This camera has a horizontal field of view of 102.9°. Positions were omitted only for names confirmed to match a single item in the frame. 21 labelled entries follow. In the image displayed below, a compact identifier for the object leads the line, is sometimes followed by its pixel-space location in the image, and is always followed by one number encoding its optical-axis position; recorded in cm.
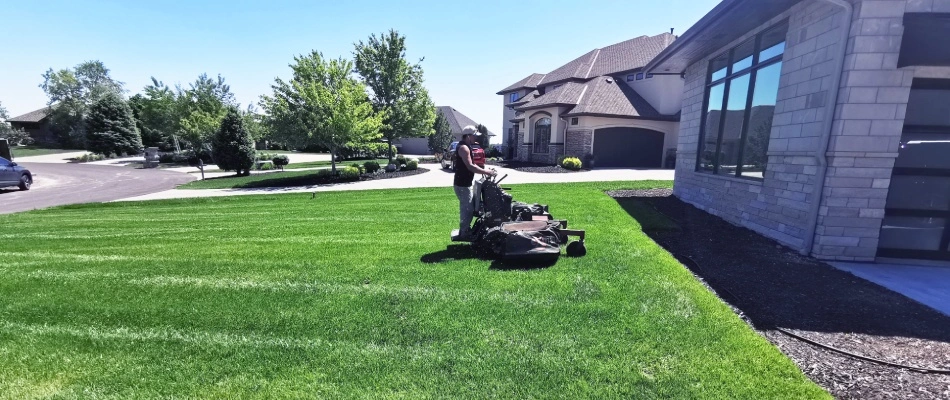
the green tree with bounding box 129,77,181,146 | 3170
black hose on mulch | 273
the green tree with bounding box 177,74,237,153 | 2608
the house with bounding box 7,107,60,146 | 5794
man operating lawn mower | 508
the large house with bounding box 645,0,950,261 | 473
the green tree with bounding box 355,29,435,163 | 2197
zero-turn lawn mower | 475
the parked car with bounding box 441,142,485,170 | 1569
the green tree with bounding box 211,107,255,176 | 2095
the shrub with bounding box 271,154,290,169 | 2703
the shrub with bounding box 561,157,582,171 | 2073
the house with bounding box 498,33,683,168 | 2300
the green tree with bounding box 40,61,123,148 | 4850
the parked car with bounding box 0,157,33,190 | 1584
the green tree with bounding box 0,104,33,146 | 4850
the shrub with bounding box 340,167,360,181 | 1886
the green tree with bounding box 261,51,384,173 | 1786
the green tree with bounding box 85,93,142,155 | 3991
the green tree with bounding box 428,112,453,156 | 3963
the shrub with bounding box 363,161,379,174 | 2111
